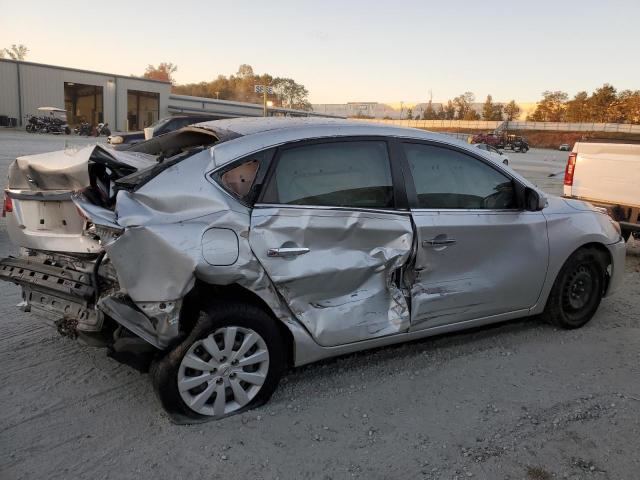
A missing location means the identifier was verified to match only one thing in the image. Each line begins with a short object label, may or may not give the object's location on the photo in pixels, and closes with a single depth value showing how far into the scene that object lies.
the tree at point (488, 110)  105.88
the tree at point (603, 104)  90.94
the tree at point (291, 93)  112.81
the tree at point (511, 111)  106.79
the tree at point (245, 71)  121.58
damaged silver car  2.81
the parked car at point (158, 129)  15.33
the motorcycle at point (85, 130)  41.66
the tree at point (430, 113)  118.38
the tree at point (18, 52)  100.69
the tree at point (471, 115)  108.75
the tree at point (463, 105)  114.94
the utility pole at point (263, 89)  26.66
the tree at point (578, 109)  94.19
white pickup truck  7.00
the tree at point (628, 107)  88.50
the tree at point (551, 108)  104.25
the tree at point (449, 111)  115.44
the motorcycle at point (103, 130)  40.56
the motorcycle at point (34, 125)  40.31
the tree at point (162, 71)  115.97
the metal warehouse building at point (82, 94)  46.06
